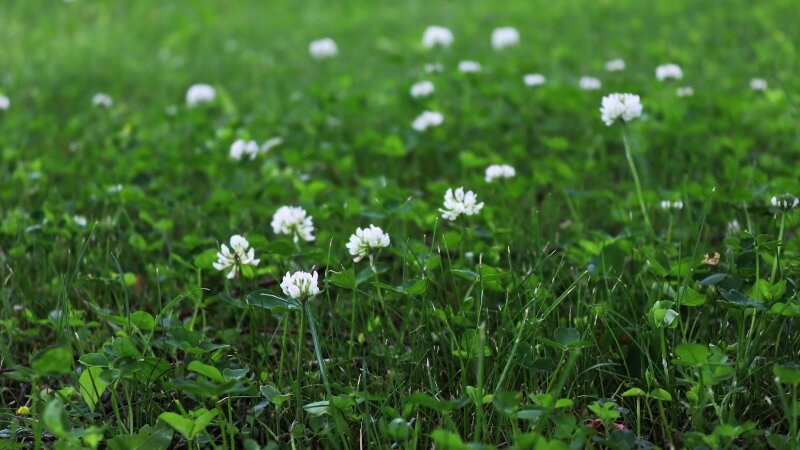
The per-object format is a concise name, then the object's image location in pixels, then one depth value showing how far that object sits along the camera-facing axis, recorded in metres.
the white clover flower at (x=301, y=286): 1.60
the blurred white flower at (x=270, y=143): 3.25
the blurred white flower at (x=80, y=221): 2.39
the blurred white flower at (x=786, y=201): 1.84
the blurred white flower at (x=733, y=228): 2.23
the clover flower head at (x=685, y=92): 3.63
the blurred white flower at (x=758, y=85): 3.72
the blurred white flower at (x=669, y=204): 2.30
